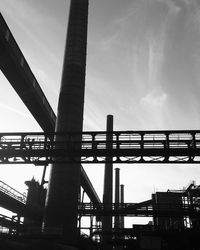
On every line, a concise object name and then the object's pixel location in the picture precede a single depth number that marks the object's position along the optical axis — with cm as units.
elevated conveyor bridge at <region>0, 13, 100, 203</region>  1834
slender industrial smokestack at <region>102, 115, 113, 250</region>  4006
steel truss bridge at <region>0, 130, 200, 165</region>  1691
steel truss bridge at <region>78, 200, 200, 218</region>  3158
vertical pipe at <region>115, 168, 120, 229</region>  5417
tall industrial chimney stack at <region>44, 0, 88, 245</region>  2136
